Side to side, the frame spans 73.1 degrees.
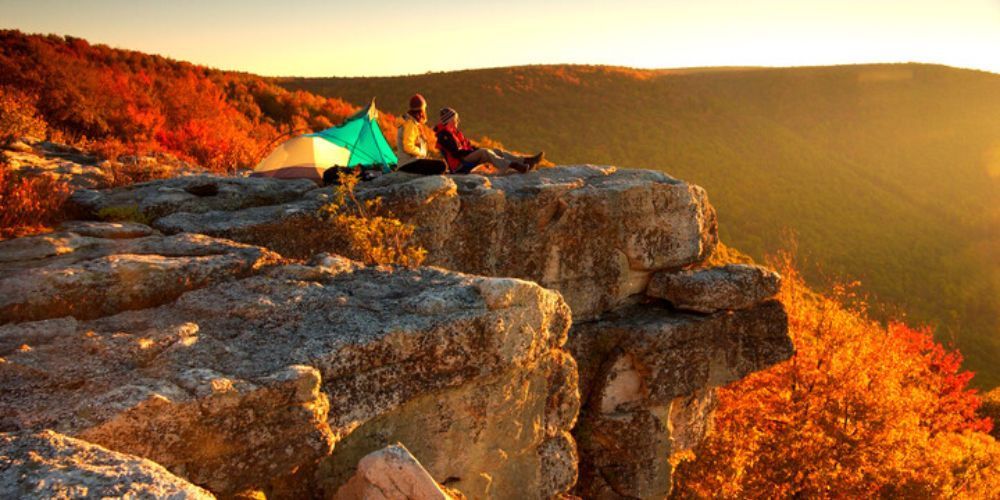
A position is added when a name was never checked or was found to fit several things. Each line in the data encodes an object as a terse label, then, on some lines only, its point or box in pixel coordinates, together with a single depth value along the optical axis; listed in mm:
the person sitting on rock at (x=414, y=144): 12008
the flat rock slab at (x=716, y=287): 13016
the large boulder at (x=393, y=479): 5430
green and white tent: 13102
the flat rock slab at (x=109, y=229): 8273
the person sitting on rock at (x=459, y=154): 13289
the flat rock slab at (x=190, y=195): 9586
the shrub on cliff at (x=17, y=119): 13992
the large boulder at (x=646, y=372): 12781
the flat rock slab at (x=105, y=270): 6340
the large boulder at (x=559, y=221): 10656
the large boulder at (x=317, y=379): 5012
